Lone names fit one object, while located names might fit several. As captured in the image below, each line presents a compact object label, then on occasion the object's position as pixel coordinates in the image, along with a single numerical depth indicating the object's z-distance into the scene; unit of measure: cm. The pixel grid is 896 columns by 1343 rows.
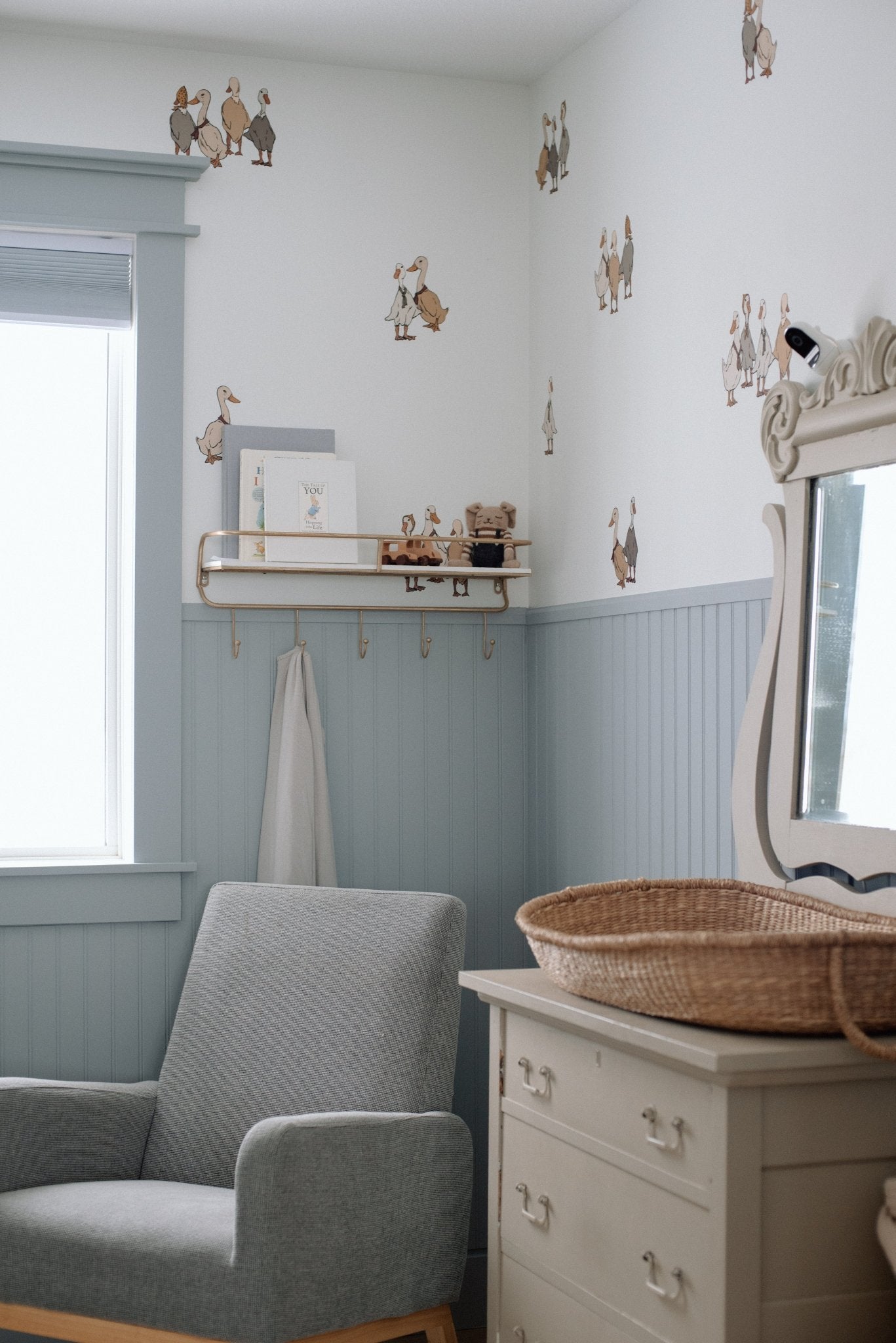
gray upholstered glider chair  199
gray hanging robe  274
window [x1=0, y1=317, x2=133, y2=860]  279
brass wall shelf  269
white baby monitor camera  182
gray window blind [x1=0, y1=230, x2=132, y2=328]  272
